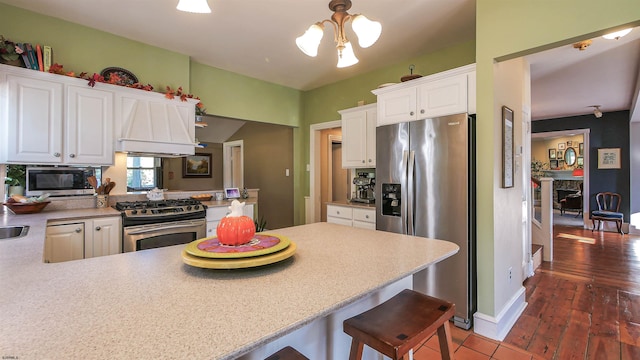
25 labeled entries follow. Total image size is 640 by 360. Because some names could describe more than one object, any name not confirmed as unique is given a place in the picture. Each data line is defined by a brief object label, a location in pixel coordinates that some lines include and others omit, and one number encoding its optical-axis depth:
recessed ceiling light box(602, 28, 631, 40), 2.60
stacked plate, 0.99
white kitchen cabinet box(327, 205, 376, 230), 3.22
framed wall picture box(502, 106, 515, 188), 2.32
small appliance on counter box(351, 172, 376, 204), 3.76
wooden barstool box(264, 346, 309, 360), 0.99
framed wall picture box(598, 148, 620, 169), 6.19
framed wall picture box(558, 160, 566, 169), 9.68
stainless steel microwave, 2.75
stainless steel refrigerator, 2.31
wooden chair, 5.75
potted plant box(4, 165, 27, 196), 2.65
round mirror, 9.37
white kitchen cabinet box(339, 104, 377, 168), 3.48
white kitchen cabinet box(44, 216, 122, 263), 2.36
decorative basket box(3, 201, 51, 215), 2.45
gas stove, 2.71
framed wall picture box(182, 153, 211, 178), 6.73
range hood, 2.94
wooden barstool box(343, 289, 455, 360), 1.05
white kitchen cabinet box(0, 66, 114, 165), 2.43
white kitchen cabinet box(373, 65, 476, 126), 2.38
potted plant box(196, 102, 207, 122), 3.51
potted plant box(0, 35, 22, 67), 2.37
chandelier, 1.43
